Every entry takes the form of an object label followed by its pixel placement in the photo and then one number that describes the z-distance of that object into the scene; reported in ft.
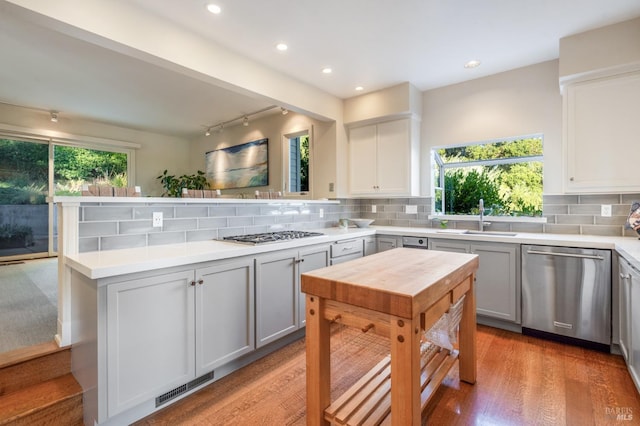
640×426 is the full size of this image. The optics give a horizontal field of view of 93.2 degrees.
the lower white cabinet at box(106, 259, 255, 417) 5.23
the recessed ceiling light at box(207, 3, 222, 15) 7.08
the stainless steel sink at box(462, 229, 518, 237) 9.83
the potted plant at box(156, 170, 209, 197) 21.81
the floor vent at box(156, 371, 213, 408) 6.01
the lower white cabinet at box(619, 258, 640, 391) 5.87
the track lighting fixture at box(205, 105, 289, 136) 16.08
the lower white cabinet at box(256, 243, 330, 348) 7.59
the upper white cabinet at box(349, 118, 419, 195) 12.25
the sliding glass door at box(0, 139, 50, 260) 16.10
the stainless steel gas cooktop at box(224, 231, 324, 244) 8.03
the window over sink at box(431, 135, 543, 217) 10.87
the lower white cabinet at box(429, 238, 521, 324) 9.05
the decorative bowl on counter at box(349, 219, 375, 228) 12.83
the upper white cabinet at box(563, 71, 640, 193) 8.09
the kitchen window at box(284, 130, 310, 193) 16.07
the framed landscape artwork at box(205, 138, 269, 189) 17.75
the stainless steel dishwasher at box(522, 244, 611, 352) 7.75
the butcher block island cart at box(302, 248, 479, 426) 3.91
